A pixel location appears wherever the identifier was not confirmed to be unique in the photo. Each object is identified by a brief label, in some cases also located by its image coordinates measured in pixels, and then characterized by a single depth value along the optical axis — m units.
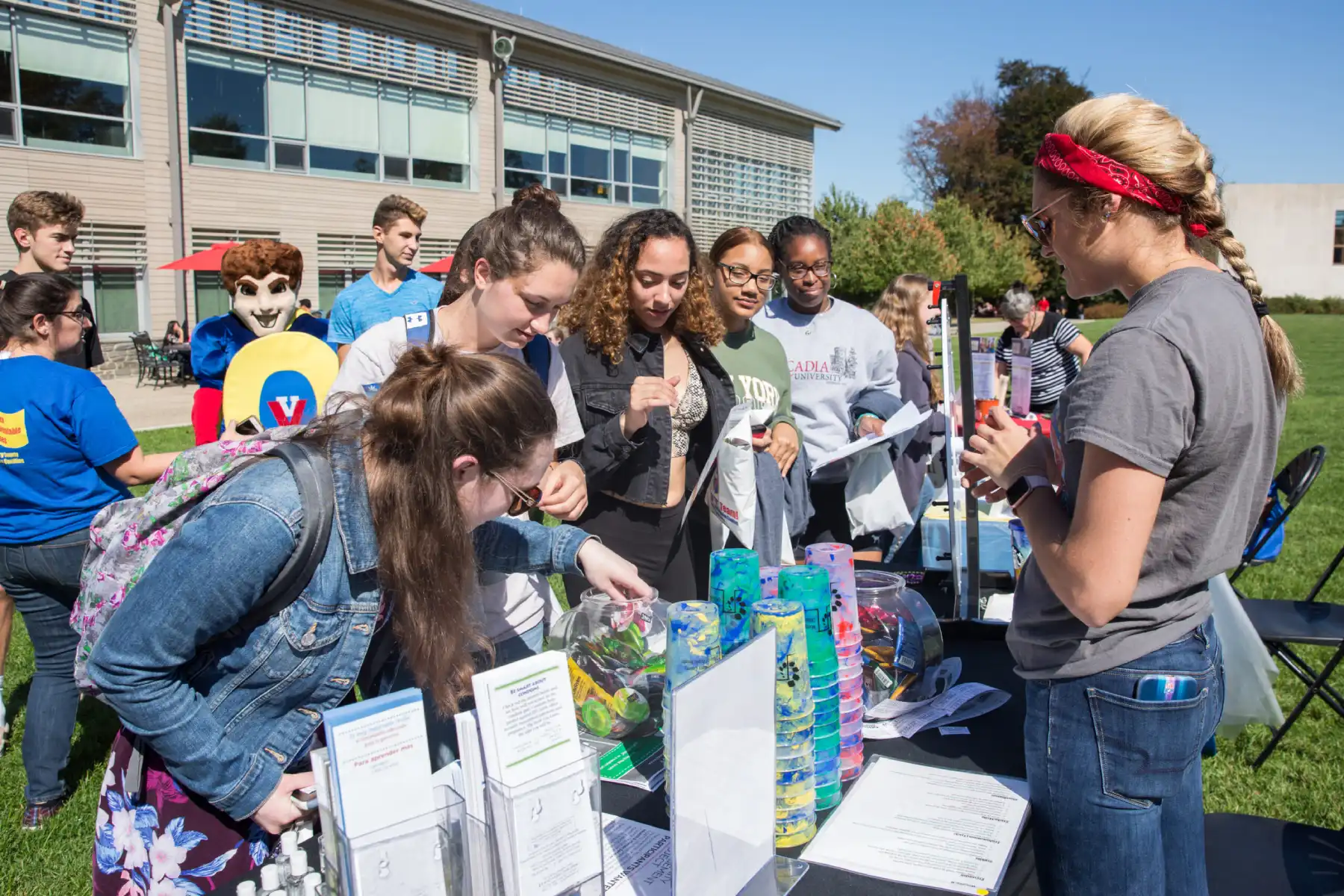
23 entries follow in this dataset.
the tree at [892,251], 32.56
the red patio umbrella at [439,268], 11.59
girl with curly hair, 2.83
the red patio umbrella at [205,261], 13.14
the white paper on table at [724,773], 1.06
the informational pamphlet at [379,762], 1.05
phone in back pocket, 1.41
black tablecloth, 1.32
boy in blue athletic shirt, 4.49
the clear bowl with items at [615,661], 1.69
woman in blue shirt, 2.96
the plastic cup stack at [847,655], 1.62
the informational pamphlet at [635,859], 1.28
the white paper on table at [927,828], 1.34
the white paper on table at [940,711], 1.77
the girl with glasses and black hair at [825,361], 3.70
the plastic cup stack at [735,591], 1.47
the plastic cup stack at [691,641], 1.35
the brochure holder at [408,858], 1.04
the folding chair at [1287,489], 3.65
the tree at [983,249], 36.47
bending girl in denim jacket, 1.32
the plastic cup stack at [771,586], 1.62
